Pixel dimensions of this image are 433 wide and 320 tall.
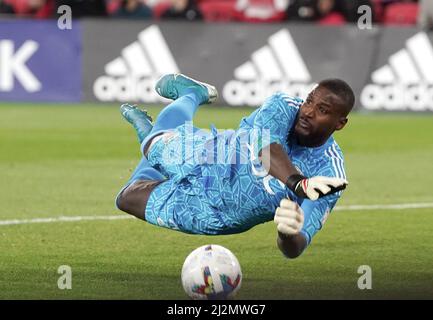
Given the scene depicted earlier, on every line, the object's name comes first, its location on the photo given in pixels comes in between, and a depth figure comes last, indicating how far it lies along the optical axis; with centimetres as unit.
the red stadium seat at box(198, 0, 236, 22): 2592
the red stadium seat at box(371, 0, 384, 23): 2601
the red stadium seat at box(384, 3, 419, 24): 2589
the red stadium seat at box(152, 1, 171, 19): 2518
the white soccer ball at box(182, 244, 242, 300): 818
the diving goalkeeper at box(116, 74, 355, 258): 780
